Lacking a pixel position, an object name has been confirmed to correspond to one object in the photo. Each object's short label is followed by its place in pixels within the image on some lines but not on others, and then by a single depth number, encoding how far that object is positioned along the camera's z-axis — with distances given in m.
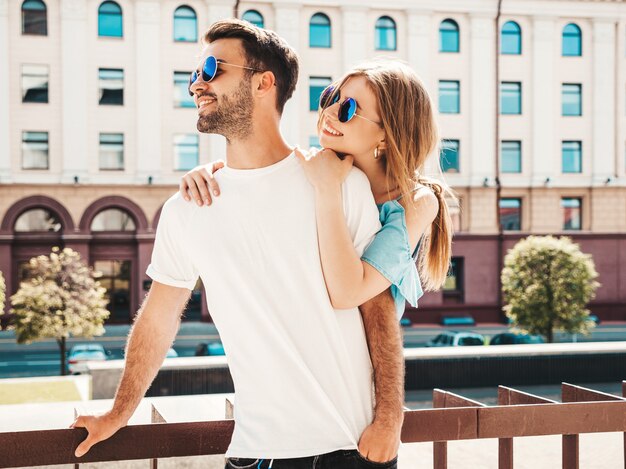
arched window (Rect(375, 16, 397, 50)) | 38.09
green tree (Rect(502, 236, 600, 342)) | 29.22
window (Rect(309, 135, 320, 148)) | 37.47
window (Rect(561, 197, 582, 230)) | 39.81
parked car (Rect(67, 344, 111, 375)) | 24.81
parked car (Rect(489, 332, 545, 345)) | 28.61
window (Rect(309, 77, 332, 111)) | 37.47
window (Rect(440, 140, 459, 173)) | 38.25
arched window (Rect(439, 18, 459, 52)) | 38.72
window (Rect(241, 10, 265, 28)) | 36.69
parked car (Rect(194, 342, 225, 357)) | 26.02
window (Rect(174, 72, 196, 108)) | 36.09
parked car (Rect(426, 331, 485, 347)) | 27.62
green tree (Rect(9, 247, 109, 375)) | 24.44
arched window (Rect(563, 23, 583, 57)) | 39.75
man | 2.57
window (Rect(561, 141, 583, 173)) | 39.78
